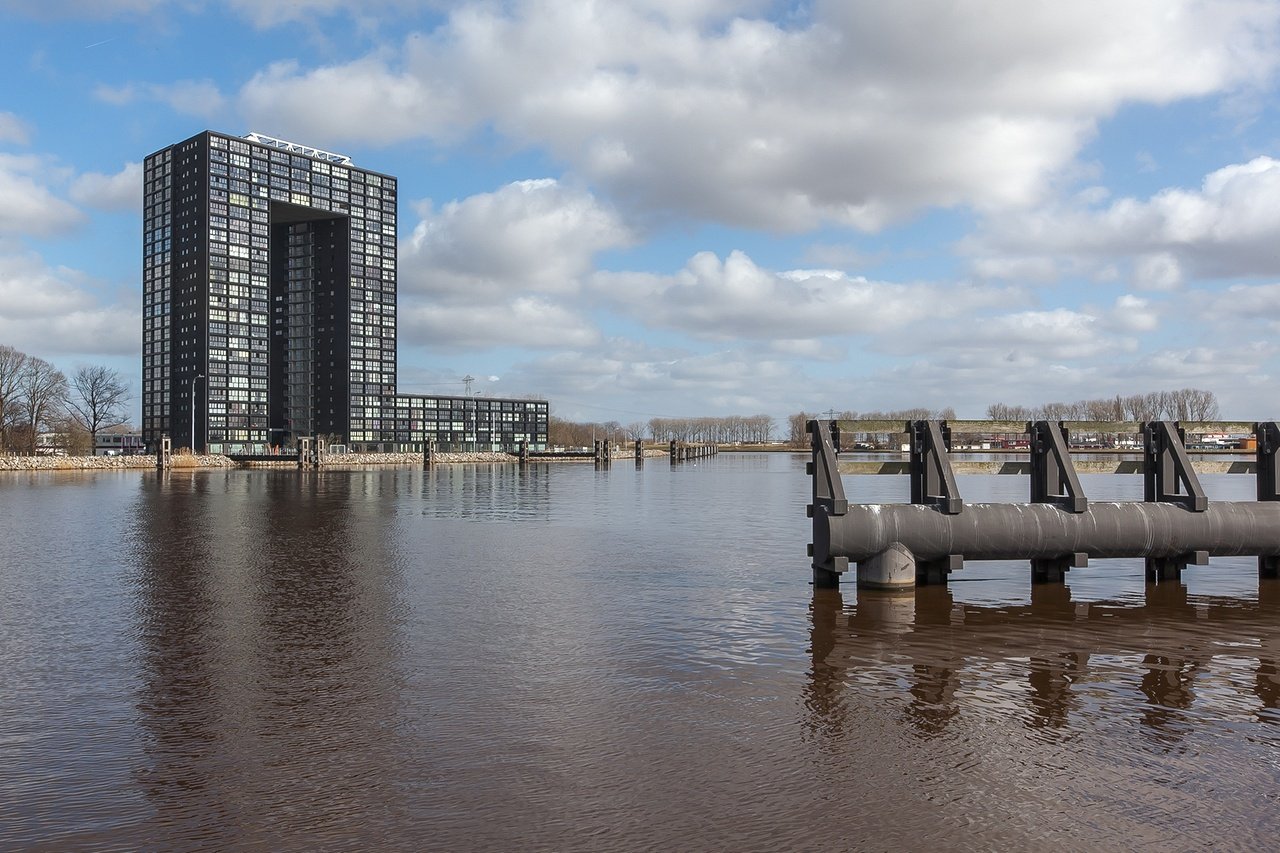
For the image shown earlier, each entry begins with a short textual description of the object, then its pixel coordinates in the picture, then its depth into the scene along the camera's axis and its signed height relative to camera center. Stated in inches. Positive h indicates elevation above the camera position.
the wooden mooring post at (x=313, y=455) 5346.5 -83.3
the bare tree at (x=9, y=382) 5374.0 +359.0
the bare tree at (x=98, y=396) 7047.2 +359.1
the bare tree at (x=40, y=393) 5482.3 +299.2
